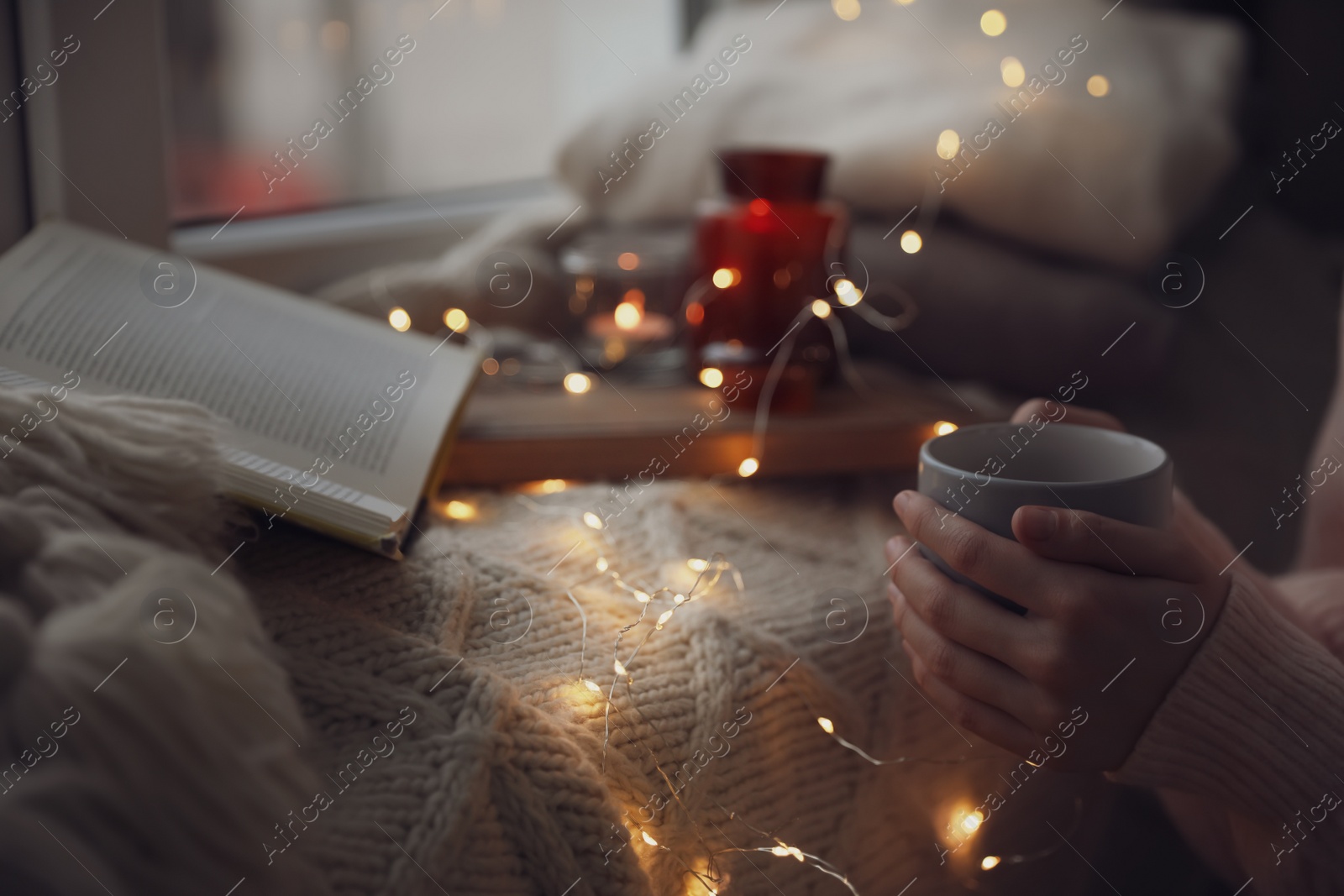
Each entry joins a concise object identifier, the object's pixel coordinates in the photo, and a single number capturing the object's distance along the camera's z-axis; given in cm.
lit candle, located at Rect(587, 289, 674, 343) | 90
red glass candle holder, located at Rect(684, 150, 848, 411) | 78
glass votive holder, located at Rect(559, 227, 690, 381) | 89
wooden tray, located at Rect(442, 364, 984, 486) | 66
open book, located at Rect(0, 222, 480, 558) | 48
